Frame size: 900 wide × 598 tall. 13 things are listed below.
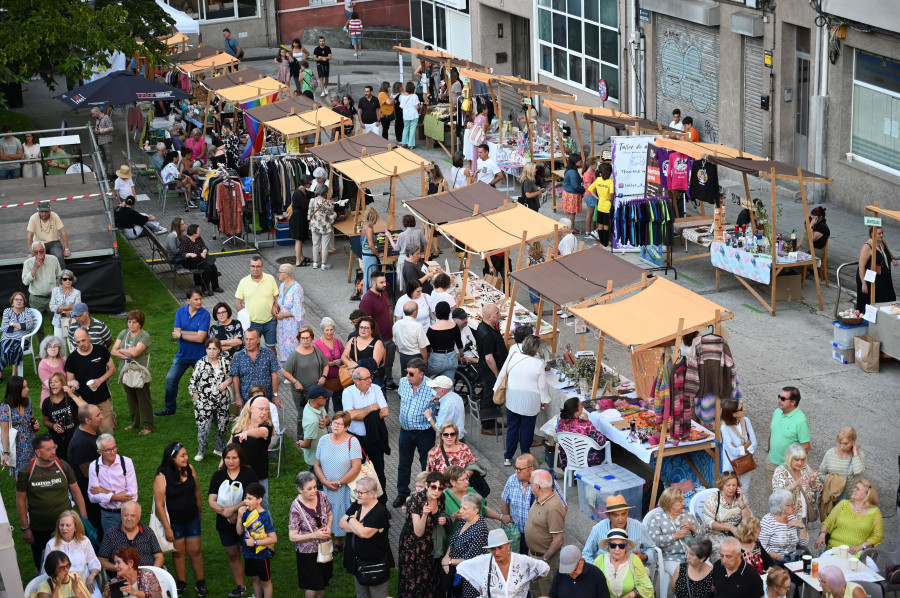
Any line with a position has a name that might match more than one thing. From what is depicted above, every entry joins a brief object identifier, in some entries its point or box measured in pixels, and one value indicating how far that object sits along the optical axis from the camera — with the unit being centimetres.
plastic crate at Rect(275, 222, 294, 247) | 2147
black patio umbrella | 2512
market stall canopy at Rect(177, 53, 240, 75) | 3084
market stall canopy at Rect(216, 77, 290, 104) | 2664
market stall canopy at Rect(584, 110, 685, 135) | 2077
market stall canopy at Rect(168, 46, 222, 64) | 3238
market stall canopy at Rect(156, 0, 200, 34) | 3600
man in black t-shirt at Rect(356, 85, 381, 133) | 2772
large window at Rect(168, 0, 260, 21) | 4481
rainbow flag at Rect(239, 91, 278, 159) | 2567
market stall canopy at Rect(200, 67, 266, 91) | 2820
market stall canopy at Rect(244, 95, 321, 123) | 2406
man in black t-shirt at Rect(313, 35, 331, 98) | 3594
